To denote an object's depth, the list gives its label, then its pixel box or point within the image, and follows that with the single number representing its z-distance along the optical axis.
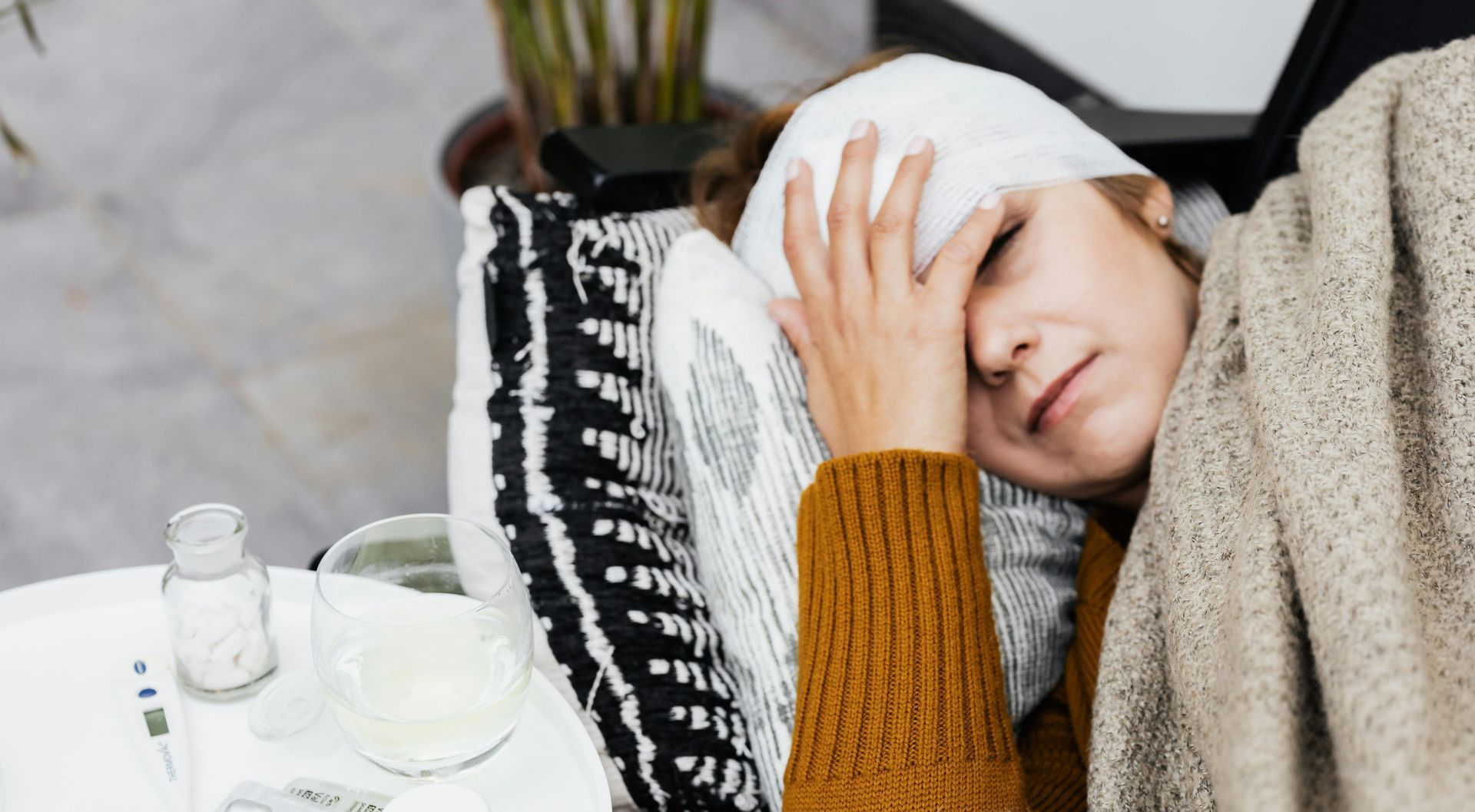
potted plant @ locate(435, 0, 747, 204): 1.48
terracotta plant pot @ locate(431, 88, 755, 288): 1.70
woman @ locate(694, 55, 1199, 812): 0.78
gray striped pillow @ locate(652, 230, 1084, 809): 0.87
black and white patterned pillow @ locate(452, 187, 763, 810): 0.85
